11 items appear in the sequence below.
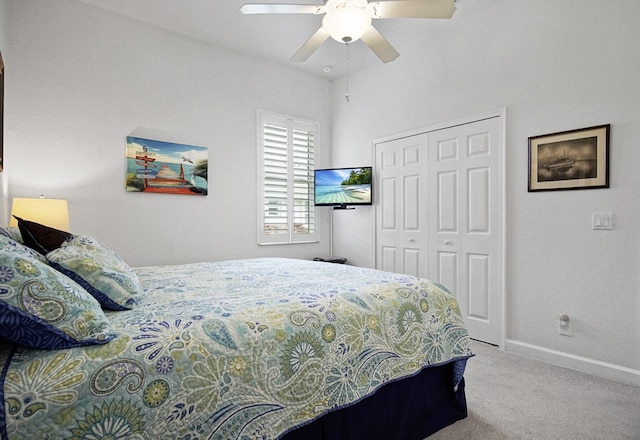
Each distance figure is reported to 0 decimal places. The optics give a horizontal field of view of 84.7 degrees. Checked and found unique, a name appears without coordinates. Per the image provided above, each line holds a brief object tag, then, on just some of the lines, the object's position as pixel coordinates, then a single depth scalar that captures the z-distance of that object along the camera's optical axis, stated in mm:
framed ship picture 2553
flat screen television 4223
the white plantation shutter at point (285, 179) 4215
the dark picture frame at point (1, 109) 2322
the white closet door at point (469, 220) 3186
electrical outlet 2717
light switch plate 2514
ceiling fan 2145
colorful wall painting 3316
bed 918
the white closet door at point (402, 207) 3775
